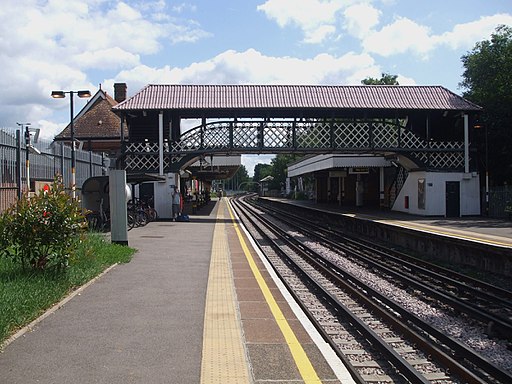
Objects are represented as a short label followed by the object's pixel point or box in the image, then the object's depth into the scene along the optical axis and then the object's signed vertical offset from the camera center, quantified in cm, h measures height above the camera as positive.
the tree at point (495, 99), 2962 +454
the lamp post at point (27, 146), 1638 +125
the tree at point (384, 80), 6225 +1162
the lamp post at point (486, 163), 2752 +93
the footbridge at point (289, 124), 2897 +325
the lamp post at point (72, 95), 2022 +339
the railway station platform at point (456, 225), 1614 -165
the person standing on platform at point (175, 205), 2791 -94
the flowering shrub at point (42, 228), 838 -61
